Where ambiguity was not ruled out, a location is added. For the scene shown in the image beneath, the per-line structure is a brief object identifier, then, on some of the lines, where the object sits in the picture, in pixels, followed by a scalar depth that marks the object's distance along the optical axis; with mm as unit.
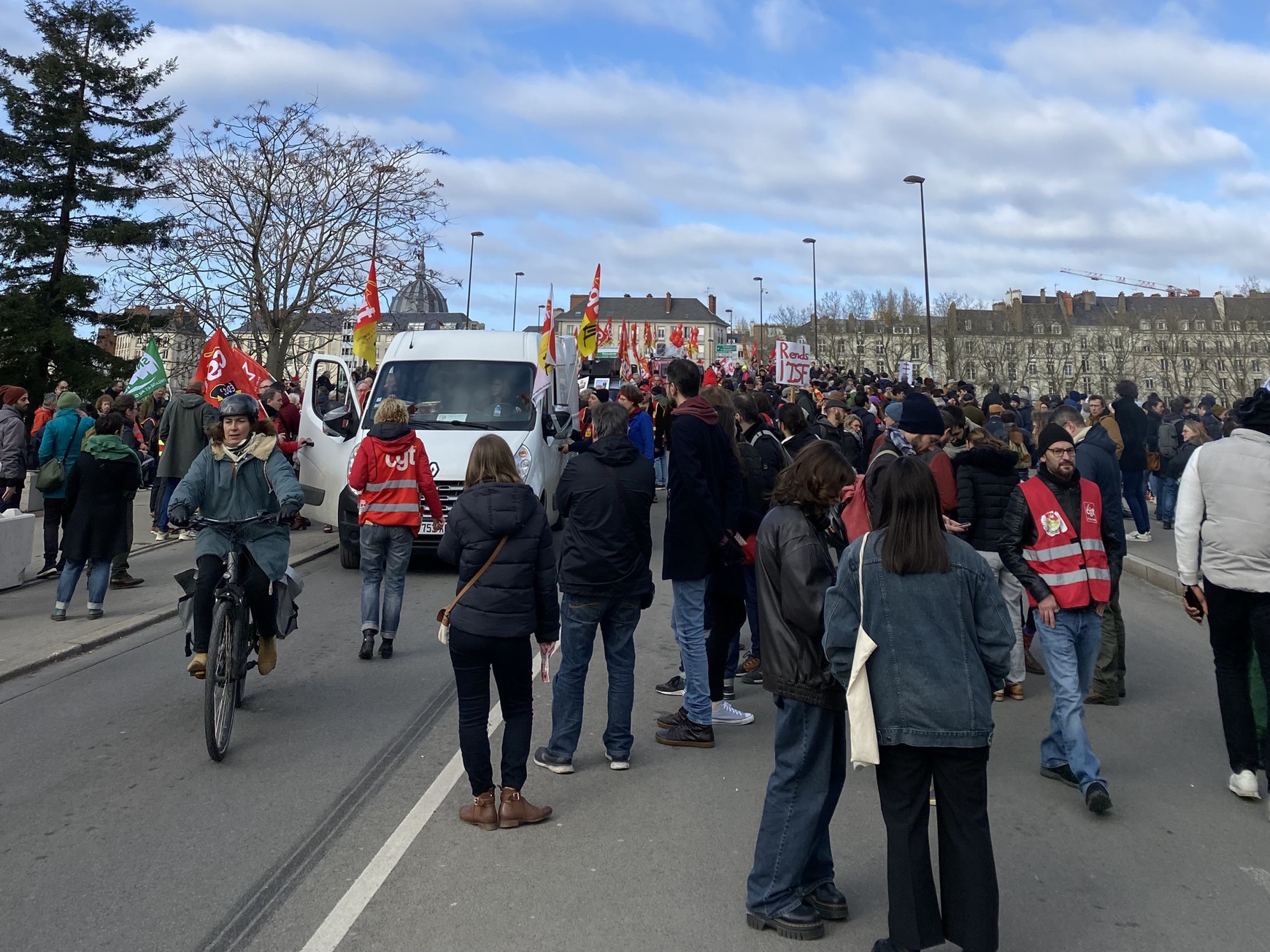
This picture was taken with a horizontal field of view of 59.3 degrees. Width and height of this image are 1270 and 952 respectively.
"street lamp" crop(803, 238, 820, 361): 62875
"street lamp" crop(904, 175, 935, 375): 41750
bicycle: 5828
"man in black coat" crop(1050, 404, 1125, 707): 6539
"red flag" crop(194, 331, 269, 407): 13000
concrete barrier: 10930
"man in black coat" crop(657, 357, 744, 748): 6383
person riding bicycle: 6348
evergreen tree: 31359
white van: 12414
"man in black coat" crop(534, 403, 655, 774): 5688
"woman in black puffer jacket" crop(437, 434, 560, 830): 5016
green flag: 14164
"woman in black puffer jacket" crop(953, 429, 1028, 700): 7105
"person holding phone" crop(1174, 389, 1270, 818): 5410
